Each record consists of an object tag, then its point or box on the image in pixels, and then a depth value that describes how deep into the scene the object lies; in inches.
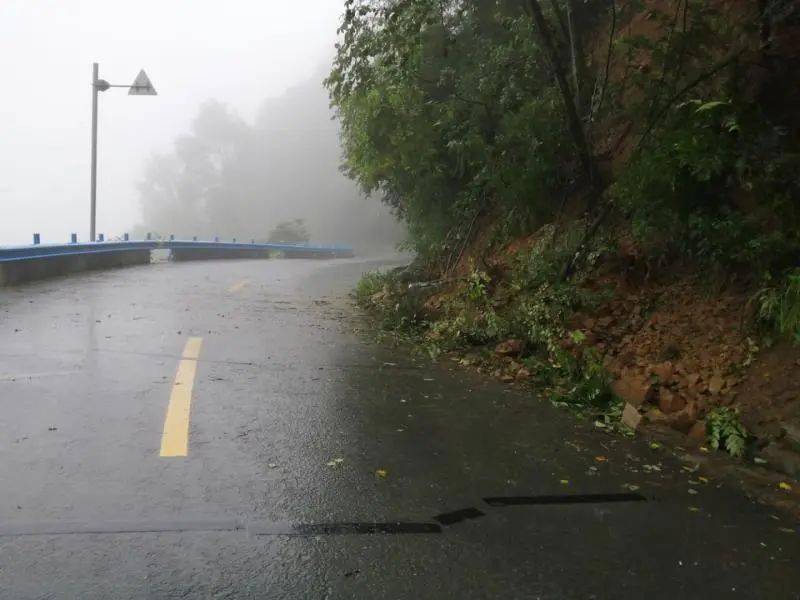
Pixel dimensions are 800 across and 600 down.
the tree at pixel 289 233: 2256.4
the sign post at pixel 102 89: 806.4
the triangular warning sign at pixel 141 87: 820.6
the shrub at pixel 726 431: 189.3
